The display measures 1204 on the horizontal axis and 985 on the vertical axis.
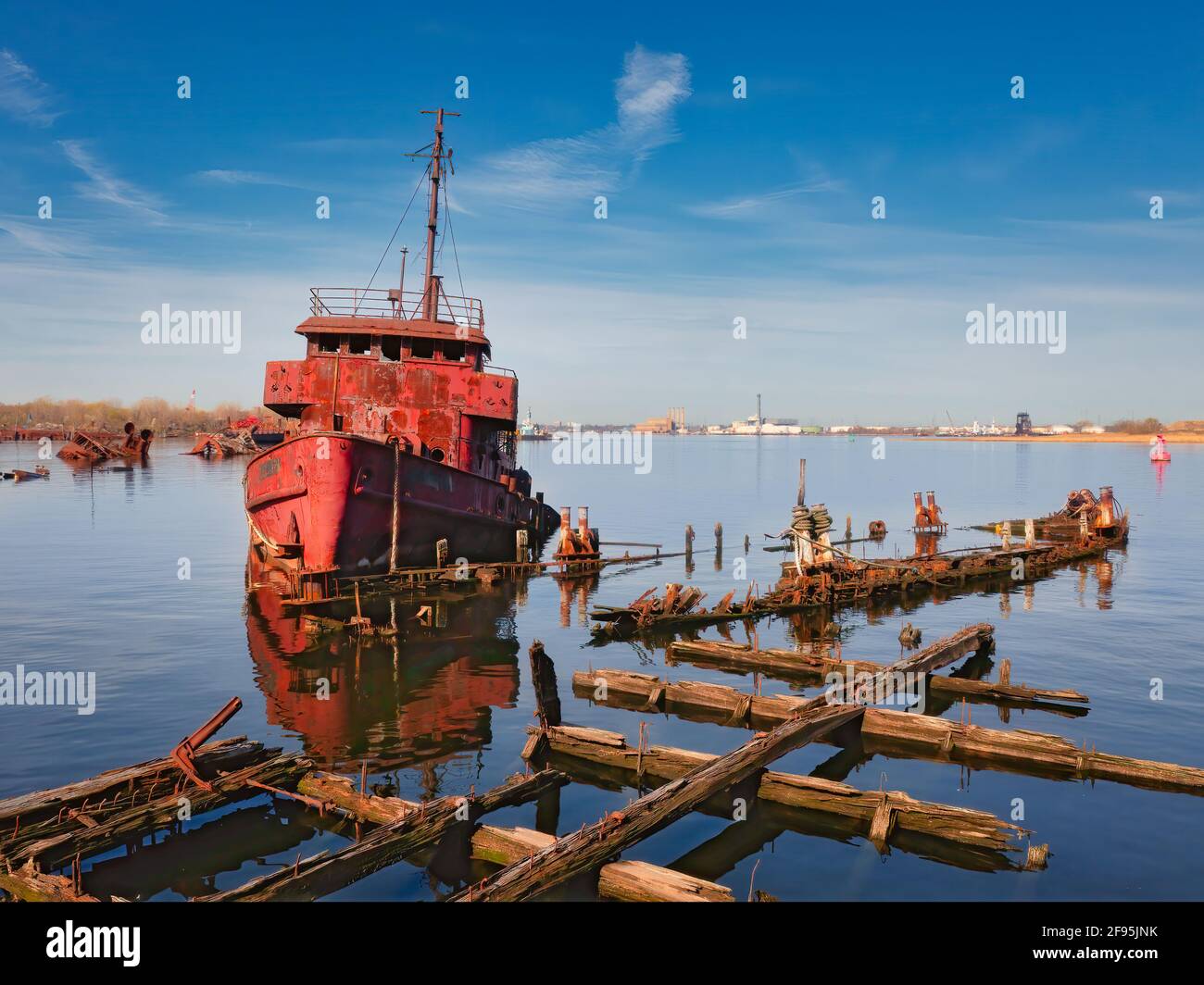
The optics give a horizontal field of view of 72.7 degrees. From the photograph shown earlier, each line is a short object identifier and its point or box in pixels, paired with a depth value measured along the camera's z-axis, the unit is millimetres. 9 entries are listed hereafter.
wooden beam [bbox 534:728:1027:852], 11805
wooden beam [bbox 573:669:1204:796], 13891
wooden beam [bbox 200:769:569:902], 8820
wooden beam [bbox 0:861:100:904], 9039
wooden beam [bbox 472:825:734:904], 9188
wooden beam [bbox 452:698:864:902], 9055
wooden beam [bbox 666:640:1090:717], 18469
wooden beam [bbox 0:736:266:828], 10969
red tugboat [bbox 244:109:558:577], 25312
